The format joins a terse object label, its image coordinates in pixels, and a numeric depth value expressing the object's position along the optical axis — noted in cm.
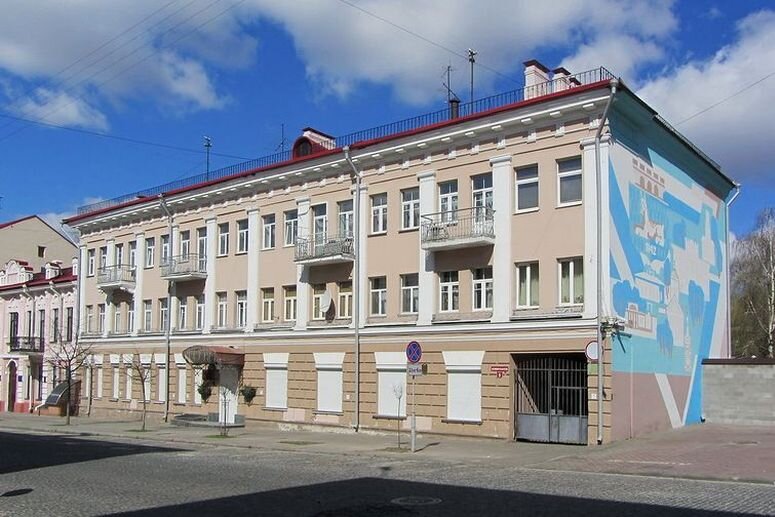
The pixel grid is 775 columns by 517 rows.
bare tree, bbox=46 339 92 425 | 4113
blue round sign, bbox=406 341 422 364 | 2161
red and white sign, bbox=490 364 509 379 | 2458
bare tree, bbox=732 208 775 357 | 5112
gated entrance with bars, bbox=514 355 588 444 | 2330
